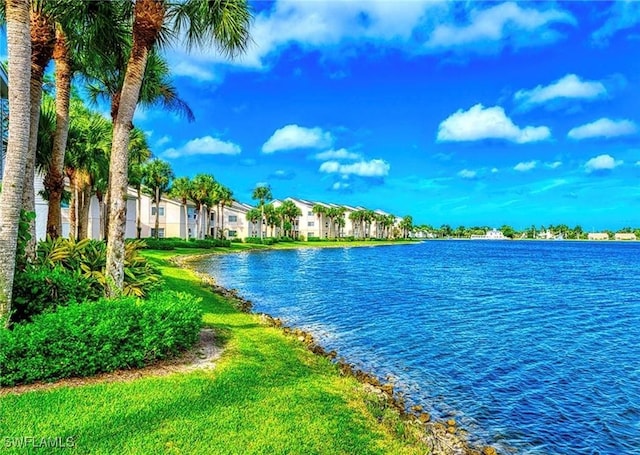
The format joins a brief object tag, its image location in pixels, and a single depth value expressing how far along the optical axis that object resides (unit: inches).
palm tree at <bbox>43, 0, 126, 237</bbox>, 440.5
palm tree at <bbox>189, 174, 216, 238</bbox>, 2669.8
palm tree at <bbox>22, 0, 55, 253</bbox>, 431.5
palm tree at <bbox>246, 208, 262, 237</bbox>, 3823.8
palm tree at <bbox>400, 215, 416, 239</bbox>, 7534.5
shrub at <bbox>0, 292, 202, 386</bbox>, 278.5
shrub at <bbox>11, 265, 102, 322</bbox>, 346.8
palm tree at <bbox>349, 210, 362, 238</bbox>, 5629.9
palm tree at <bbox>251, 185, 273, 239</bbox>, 3772.1
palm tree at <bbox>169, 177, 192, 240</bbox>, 2628.0
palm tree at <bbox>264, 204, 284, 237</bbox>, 4018.2
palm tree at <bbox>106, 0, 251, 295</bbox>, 402.9
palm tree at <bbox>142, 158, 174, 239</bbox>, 2293.3
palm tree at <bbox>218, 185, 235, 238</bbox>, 2972.9
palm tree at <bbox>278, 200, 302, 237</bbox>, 4286.4
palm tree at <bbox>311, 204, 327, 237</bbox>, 4810.5
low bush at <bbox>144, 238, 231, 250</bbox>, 2092.8
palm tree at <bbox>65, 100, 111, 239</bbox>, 1018.1
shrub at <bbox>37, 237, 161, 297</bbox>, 424.2
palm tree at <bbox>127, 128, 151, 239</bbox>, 1502.2
